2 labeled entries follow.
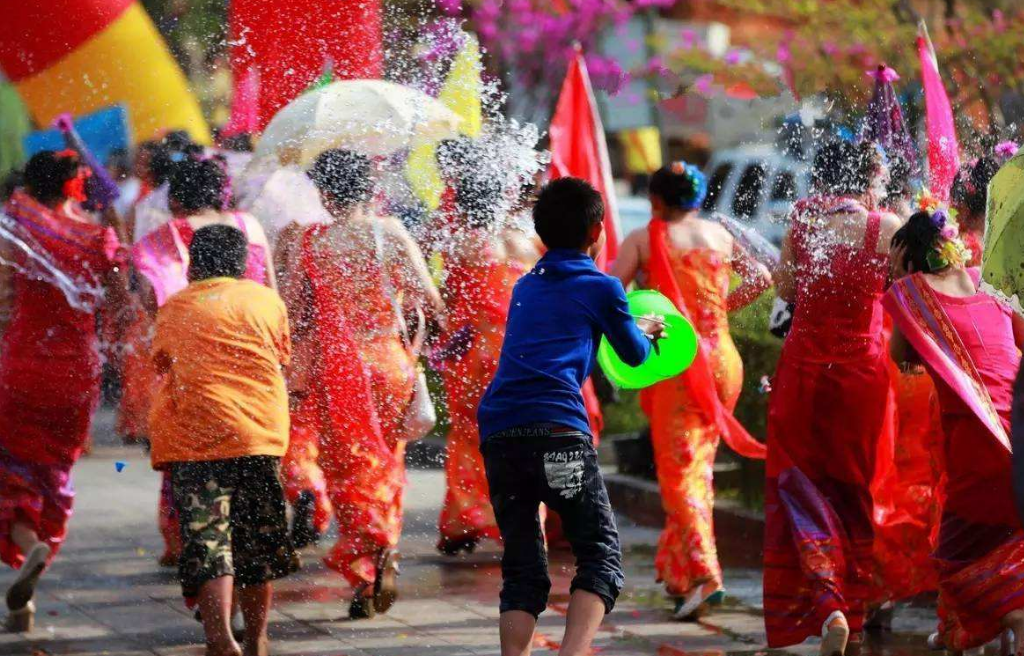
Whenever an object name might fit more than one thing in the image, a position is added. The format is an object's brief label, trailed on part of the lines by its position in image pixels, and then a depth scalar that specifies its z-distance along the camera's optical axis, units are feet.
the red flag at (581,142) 60.70
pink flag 48.49
